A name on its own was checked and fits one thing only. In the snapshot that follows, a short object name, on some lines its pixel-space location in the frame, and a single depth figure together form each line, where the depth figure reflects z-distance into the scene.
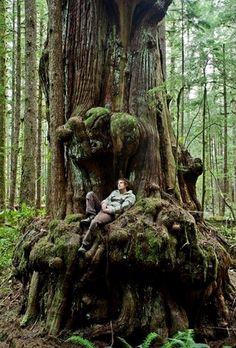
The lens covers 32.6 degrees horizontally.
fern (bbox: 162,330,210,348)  4.74
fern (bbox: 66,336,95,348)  4.87
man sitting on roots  6.20
